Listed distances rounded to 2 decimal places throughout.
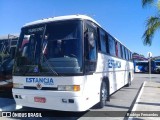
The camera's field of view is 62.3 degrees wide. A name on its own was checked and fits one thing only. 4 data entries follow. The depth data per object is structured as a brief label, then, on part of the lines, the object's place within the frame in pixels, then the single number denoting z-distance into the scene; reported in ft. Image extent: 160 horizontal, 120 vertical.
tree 30.41
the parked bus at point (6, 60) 17.54
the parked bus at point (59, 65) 11.56
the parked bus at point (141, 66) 84.42
